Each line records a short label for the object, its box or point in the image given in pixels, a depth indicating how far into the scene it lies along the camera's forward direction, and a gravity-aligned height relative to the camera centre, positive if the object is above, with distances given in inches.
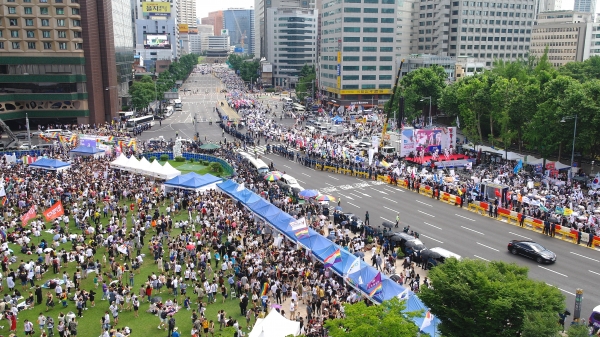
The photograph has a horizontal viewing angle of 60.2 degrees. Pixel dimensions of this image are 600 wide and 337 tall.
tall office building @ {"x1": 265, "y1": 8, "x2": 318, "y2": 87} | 7032.5 +279.2
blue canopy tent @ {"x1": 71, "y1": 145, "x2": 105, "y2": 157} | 2124.8 -362.5
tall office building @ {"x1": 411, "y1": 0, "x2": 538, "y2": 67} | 4972.9 +334.2
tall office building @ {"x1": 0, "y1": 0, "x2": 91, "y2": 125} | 2967.5 +6.0
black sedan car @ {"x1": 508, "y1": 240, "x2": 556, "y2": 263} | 1177.4 -428.9
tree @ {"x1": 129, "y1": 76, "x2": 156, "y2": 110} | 3851.1 -244.9
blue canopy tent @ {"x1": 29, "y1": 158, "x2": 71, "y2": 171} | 1857.8 -366.7
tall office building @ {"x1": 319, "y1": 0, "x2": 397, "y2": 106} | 4271.7 +115.3
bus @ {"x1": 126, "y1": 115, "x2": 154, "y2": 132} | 3319.4 -390.9
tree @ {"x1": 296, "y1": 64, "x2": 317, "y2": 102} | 5213.1 -255.9
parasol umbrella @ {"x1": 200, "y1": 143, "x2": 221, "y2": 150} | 2336.4 -377.6
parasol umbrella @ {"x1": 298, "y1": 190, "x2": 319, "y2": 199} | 1521.0 -382.5
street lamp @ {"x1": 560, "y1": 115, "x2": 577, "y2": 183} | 1751.0 -209.4
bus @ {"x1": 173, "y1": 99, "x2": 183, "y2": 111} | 4434.1 -368.8
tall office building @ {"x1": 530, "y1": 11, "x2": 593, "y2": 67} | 5802.2 +309.9
